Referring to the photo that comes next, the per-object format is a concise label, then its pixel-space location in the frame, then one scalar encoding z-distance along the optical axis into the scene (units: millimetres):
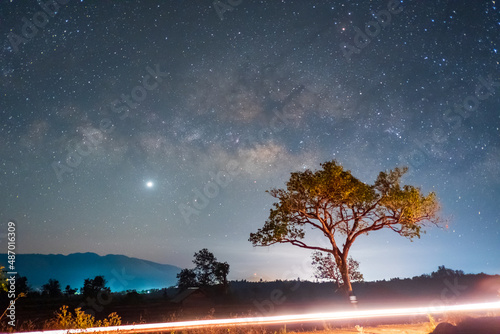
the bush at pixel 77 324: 10234
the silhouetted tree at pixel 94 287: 51769
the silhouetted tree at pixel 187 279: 70250
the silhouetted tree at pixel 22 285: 46219
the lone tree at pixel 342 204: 19703
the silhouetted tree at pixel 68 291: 59209
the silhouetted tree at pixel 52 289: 57375
